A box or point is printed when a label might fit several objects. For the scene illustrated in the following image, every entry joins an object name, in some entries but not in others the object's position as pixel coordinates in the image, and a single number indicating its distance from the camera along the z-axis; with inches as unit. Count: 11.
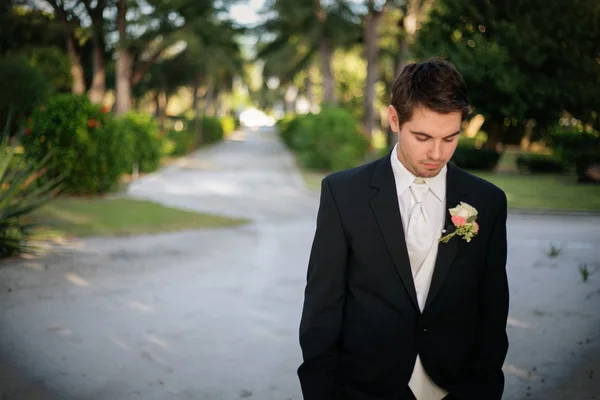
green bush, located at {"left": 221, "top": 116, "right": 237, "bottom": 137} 2605.6
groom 97.4
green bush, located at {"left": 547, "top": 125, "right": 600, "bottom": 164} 391.9
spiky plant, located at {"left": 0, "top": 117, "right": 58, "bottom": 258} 362.0
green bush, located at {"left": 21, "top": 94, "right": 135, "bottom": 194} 607.2
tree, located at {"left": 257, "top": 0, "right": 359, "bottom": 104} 1218.6
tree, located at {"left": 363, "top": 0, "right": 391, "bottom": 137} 1159.6
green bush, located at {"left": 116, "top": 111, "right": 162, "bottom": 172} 914.7
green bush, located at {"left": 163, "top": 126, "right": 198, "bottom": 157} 1221.7
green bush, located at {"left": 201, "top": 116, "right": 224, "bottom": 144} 1882.4
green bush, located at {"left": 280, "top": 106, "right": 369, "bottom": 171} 975.6
